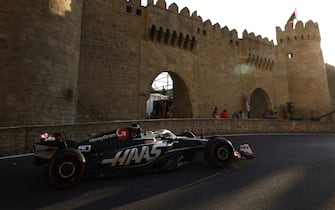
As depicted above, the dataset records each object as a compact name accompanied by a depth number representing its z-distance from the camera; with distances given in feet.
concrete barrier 20.31
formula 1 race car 11.39
